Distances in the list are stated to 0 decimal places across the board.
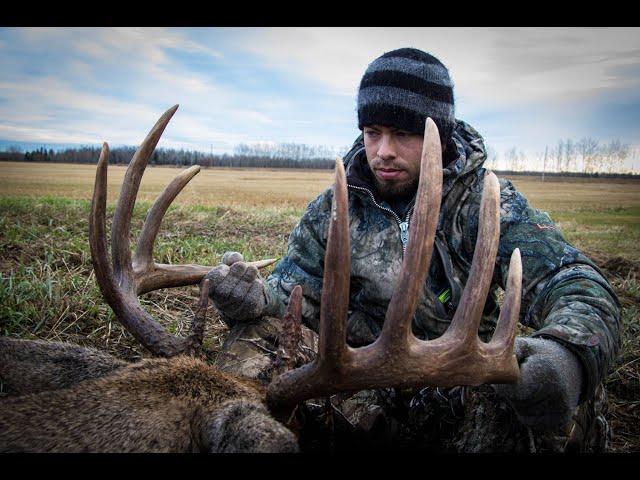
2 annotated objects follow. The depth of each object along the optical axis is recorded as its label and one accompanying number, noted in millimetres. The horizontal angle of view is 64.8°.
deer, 591
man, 787
